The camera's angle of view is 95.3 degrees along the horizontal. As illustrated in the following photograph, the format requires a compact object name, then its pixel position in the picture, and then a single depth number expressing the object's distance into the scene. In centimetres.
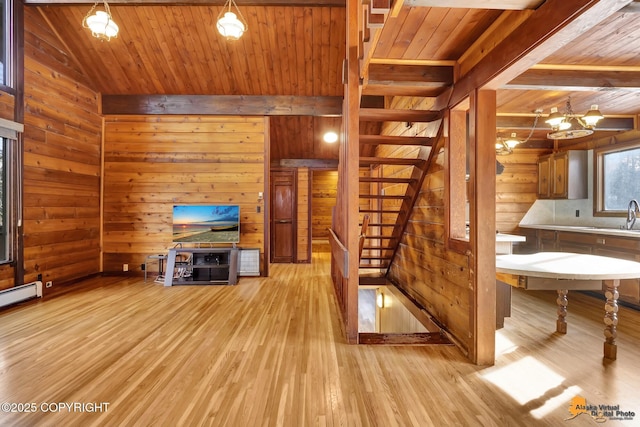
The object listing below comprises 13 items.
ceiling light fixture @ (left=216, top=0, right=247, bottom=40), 318
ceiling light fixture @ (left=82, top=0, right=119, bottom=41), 318
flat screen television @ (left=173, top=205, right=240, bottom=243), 493
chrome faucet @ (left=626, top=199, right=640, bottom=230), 396
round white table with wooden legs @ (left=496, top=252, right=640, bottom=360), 204
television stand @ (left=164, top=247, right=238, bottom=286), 477
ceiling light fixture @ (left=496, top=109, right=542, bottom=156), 393
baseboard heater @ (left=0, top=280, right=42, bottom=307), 346
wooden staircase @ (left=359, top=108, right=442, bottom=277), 298
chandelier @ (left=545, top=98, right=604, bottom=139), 308
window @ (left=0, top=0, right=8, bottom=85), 366
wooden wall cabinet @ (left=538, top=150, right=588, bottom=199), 480
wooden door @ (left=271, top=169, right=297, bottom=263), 707
